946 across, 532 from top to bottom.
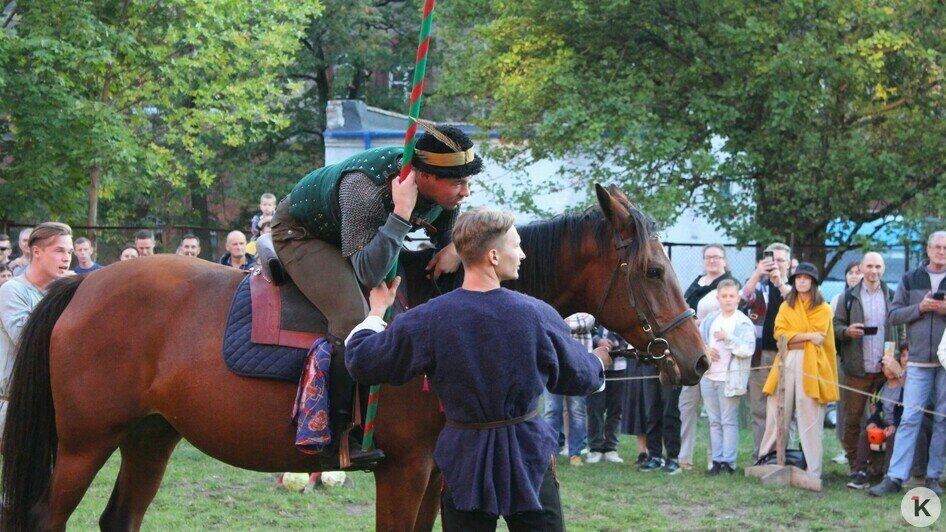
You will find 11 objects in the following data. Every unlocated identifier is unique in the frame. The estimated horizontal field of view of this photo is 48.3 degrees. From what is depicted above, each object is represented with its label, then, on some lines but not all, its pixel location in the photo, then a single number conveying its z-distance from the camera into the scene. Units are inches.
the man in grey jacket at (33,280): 281.3
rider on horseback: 173.9
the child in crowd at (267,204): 469.7
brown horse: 188.4
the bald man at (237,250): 423.2
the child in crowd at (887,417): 376.8
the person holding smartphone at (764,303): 399.9
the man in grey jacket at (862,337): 395.9
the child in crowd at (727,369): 400.8
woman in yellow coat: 384.8
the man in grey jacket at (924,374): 359.3
